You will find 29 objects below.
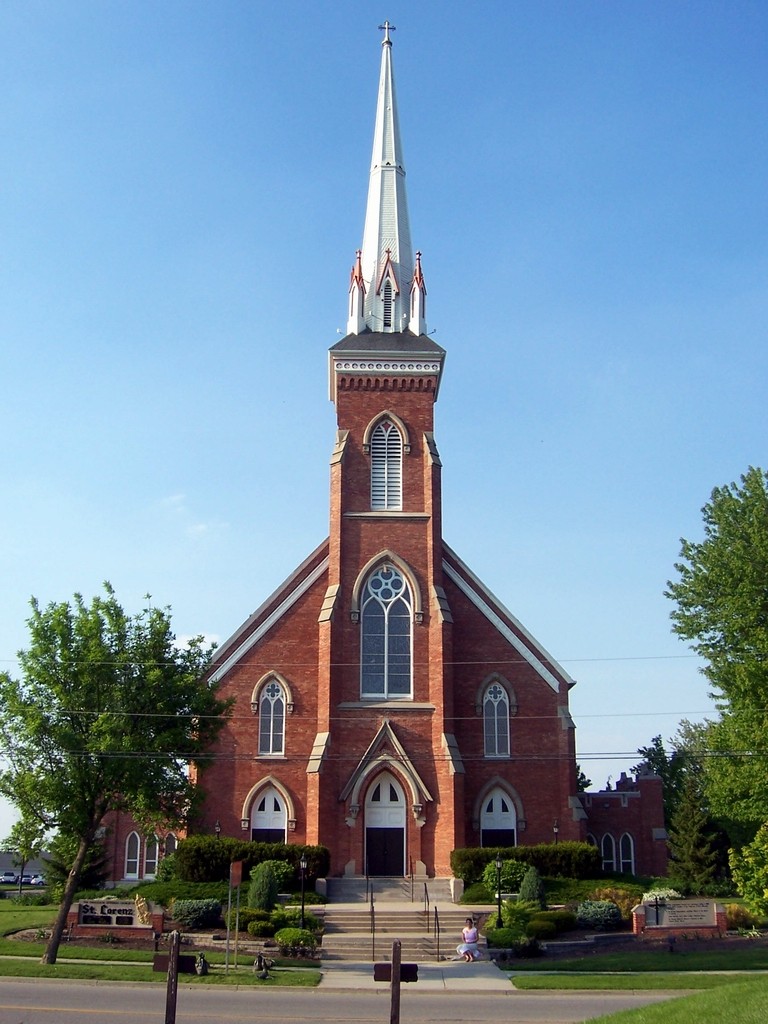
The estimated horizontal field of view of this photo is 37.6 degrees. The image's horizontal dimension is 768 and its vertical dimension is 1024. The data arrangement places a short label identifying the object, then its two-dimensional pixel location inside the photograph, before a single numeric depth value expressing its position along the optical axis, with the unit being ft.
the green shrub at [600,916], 99.30
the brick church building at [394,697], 124.57
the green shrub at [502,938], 91.45
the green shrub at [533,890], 107.86
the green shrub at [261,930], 94.14
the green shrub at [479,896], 111.65
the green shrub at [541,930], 94.99
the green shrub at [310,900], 110.22
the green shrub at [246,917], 97.19
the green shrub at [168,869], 118.11
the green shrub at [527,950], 89.15
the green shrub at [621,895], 107.04
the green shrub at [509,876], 112.06
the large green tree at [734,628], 105.91
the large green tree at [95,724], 81.46
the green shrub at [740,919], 98.58
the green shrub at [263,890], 103.76
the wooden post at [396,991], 44.24
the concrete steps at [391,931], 91.35
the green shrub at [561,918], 98.07
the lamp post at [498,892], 100.32
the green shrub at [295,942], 88.28
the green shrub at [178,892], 106.32
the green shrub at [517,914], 98.89
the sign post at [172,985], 46.19
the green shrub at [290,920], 97.30
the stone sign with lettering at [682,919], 94.48
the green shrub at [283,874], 111.96
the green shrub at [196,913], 96.89
